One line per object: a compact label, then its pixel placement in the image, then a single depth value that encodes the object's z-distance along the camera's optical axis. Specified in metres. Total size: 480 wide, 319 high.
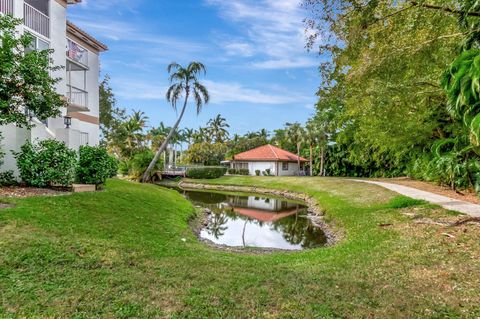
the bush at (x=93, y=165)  12.41
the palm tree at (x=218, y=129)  62.62
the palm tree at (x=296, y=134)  42.84
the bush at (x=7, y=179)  10.86
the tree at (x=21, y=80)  8.73
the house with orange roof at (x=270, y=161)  43.09
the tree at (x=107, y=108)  32.12
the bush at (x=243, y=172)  44.31
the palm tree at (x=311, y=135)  40.34
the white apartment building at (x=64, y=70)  12.28
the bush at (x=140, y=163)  32.28
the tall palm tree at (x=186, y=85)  28.45
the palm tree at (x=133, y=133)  42.34
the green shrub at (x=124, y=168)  34.47
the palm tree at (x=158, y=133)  52.89
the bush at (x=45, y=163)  10.62
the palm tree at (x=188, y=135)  66.97
